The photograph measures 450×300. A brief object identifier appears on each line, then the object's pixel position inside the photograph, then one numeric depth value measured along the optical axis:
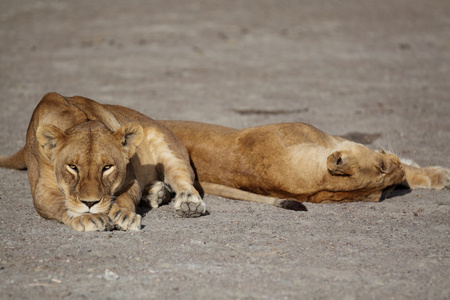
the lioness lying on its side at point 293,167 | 12.50
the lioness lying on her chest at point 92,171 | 10.27
